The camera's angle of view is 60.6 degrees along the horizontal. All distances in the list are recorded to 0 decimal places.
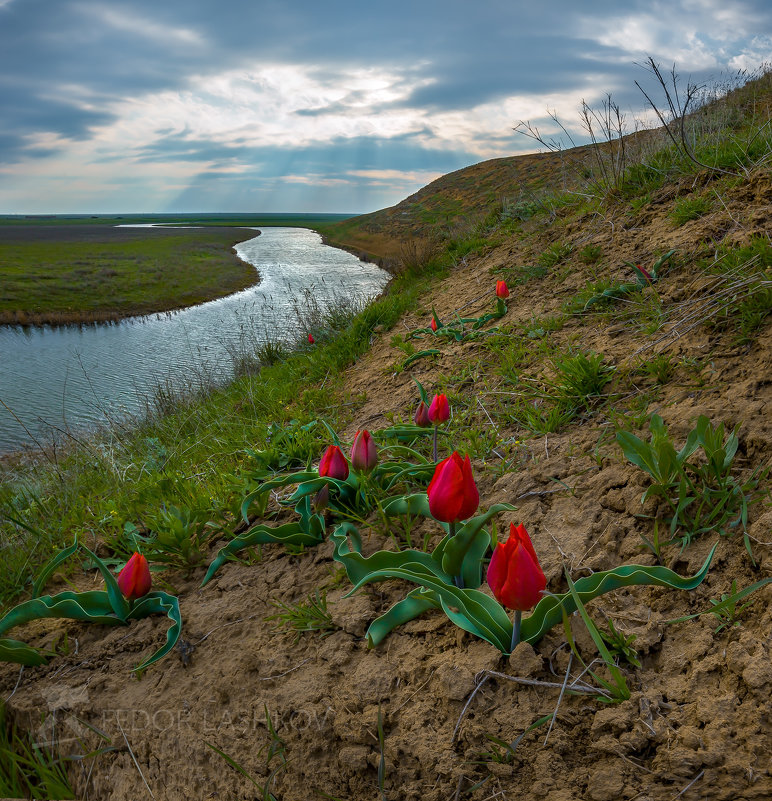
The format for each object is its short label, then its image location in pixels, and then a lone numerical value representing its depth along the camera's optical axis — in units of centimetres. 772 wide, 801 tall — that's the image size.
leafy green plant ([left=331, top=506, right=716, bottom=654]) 50
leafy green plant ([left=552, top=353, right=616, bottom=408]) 84
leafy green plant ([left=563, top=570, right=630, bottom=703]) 45
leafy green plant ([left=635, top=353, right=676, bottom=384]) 79
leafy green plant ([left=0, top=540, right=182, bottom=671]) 65
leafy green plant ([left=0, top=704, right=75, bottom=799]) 57
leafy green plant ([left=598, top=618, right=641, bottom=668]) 48
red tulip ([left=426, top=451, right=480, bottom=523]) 53
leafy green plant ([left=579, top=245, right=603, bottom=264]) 133
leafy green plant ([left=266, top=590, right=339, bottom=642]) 60
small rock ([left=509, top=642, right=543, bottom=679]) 49
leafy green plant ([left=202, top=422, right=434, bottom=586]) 72
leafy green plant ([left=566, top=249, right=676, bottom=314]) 106
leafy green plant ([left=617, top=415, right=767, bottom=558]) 56
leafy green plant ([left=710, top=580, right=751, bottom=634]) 47
